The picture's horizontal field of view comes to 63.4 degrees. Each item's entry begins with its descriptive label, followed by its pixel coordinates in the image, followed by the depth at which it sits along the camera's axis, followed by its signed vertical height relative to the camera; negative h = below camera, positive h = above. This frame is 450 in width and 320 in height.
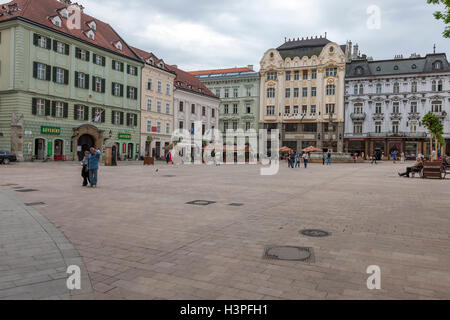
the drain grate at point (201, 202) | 10.32 -1.41
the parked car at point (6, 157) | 30.03 -0.44
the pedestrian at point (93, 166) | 14.39 -0.53
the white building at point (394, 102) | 59.09 +9.12
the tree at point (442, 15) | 10.14 +4.02
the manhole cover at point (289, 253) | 5.24 -1.48
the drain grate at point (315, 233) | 6.70 -1.47
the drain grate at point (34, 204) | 9.69 -1.40
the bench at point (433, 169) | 20.88 -0.74
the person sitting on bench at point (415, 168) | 21.98 -0.72
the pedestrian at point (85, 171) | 14.72 -0.74
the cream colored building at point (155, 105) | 49.12 +6.81
